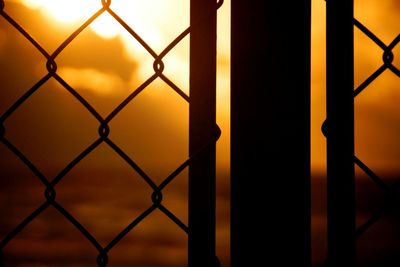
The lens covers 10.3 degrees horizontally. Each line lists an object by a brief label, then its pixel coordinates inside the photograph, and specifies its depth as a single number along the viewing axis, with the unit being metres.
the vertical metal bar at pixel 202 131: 1.41
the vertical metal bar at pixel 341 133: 1.41
